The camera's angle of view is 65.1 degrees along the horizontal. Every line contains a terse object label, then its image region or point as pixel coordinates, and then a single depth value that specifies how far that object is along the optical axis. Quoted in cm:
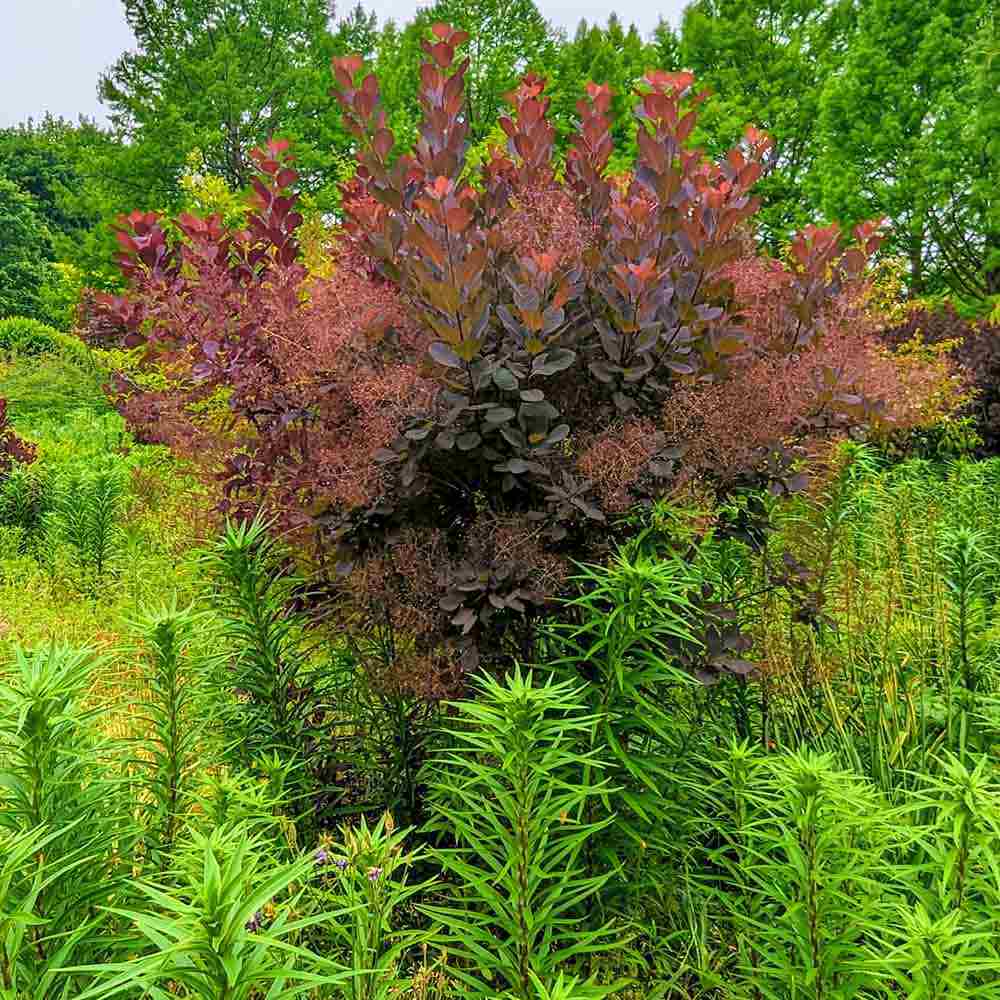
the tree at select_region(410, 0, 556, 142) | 2059
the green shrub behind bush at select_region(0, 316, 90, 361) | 2153
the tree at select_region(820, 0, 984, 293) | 1447
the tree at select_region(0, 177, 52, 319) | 3406
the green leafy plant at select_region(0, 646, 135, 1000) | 118
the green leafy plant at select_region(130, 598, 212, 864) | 169
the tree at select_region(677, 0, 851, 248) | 1923
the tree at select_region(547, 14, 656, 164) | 2091
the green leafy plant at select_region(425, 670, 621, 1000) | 138
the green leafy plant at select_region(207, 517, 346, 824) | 216
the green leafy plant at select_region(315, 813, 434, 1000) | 125
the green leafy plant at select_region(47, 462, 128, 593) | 616
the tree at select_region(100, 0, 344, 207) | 1978
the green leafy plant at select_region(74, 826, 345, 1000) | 92
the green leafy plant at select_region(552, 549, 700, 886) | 179
